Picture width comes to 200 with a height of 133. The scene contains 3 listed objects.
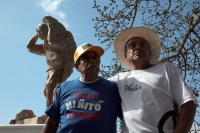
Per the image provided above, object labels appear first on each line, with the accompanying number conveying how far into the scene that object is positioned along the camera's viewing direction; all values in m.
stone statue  5.88
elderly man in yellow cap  2.01
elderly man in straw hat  1.78
